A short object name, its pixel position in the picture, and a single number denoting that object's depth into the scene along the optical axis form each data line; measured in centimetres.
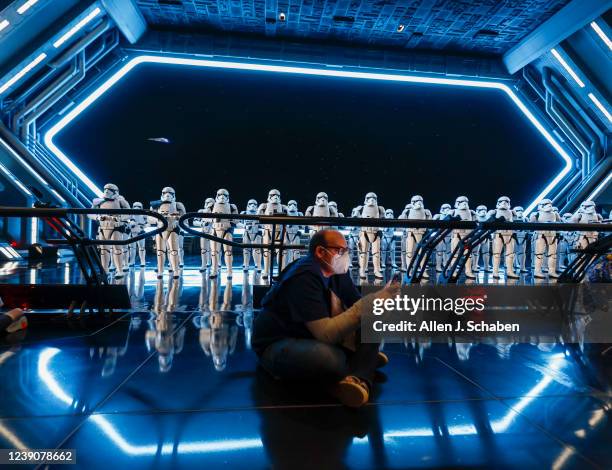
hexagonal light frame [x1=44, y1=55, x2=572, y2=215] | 1487
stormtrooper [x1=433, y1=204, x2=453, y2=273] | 1061
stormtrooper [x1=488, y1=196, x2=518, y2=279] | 982
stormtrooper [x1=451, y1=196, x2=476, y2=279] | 988
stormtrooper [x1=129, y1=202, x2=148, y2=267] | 1037
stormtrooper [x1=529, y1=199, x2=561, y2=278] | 960
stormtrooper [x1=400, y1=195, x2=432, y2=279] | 1020
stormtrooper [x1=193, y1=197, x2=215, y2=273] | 977
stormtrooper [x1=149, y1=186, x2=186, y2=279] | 891
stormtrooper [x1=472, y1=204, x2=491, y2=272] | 1025
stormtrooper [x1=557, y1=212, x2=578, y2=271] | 1062
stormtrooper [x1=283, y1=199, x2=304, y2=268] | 1015
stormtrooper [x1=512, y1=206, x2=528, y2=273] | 1102
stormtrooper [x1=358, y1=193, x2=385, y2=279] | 1012
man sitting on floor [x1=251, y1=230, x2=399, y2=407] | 226
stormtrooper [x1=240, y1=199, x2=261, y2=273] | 1007
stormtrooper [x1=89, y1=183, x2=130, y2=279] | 861
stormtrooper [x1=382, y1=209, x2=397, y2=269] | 1184
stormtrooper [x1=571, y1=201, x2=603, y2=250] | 1009
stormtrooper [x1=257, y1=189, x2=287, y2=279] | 923
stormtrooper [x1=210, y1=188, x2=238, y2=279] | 905
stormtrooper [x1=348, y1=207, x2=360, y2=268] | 1075
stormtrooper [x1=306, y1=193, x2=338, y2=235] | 1027
